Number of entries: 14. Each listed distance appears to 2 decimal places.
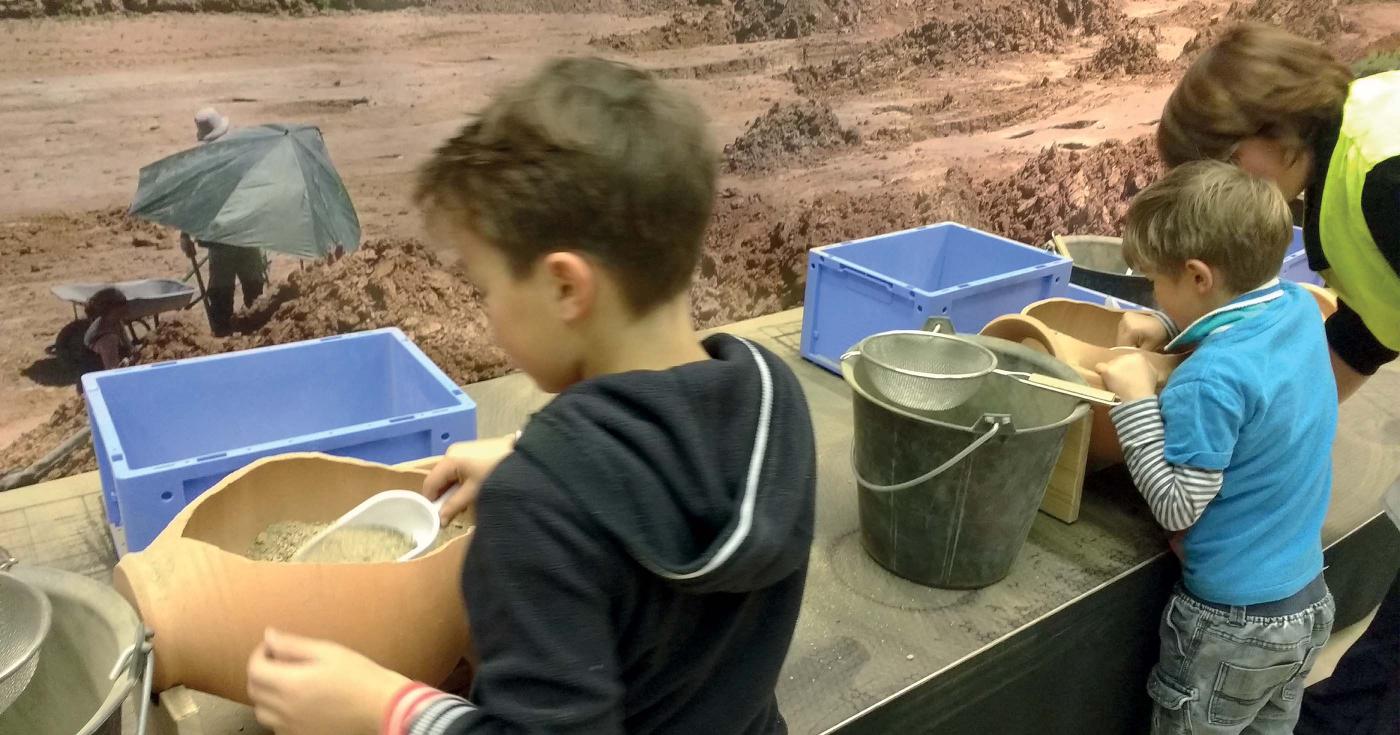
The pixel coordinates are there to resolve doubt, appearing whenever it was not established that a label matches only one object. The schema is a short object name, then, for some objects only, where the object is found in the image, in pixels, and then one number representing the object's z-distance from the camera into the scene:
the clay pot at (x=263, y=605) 0.78
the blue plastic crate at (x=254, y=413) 1.11
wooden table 1.16
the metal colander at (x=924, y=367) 1.27
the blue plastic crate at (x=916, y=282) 1.79
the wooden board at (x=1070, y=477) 1.43
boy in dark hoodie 0.62
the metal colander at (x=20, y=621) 0.74
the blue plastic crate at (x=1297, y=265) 2.26
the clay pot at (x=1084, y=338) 1.46
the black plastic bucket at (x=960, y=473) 1.23
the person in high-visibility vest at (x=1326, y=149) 1.37
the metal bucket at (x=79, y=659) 0.73
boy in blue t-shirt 1.24
